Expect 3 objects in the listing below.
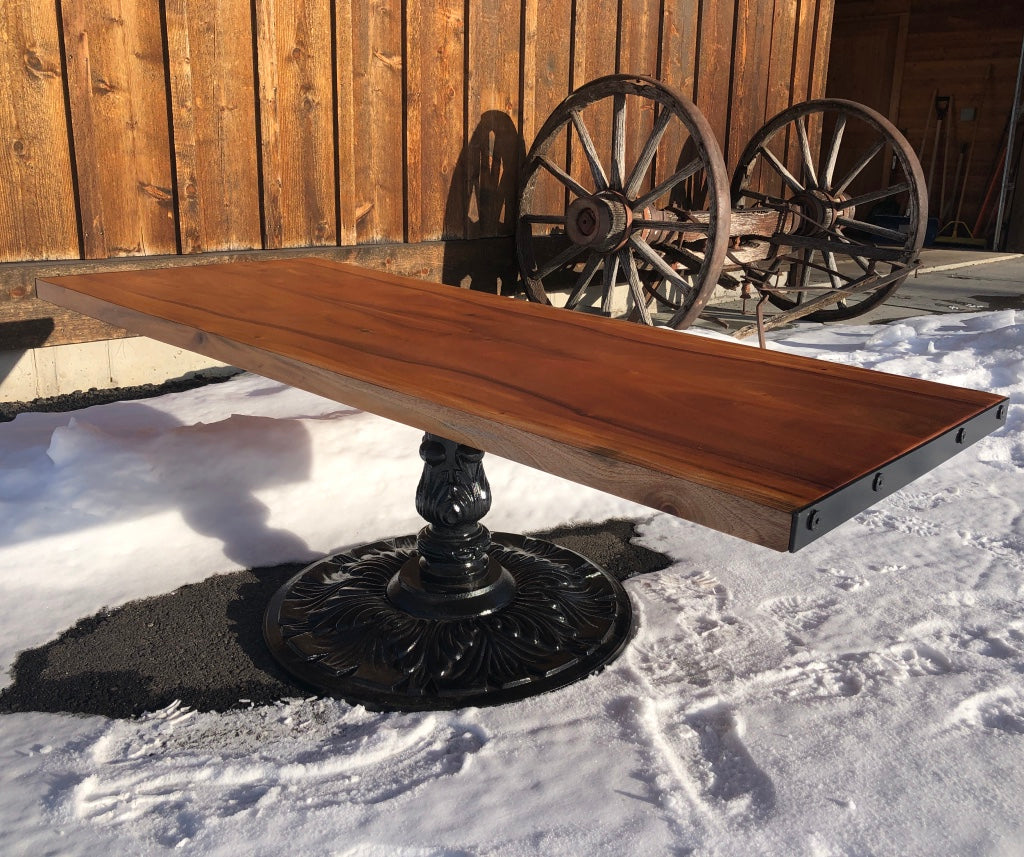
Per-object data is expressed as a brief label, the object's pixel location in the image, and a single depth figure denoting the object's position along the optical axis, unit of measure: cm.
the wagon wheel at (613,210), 387
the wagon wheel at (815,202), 464
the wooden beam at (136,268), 296
